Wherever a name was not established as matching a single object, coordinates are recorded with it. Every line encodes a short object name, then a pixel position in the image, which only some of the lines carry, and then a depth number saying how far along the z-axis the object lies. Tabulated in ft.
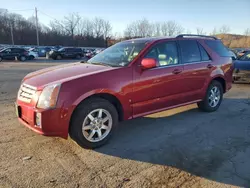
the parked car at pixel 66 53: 98.32
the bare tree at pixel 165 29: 208.62
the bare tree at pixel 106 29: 270.46
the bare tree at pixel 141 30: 210.30
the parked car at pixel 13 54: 84.38
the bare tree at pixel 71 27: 263.18
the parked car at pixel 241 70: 31.32
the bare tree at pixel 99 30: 271.28
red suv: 10.83
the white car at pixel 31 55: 91.74
